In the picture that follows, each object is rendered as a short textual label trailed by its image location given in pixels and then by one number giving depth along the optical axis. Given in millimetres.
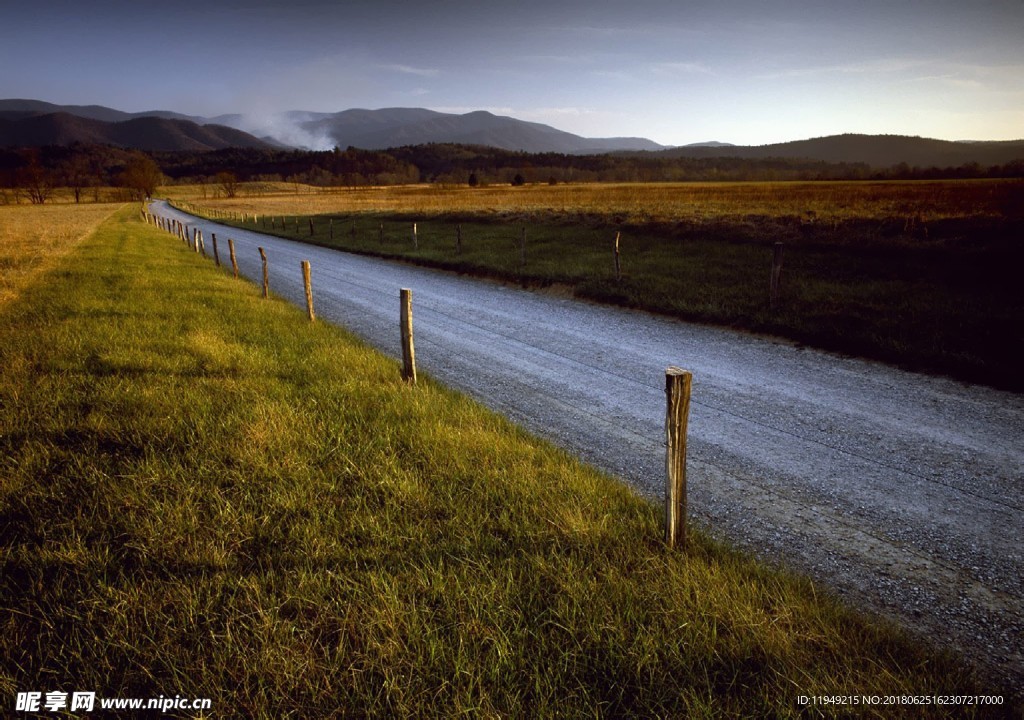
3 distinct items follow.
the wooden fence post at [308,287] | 10147
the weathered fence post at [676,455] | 3205
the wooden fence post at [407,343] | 6590
